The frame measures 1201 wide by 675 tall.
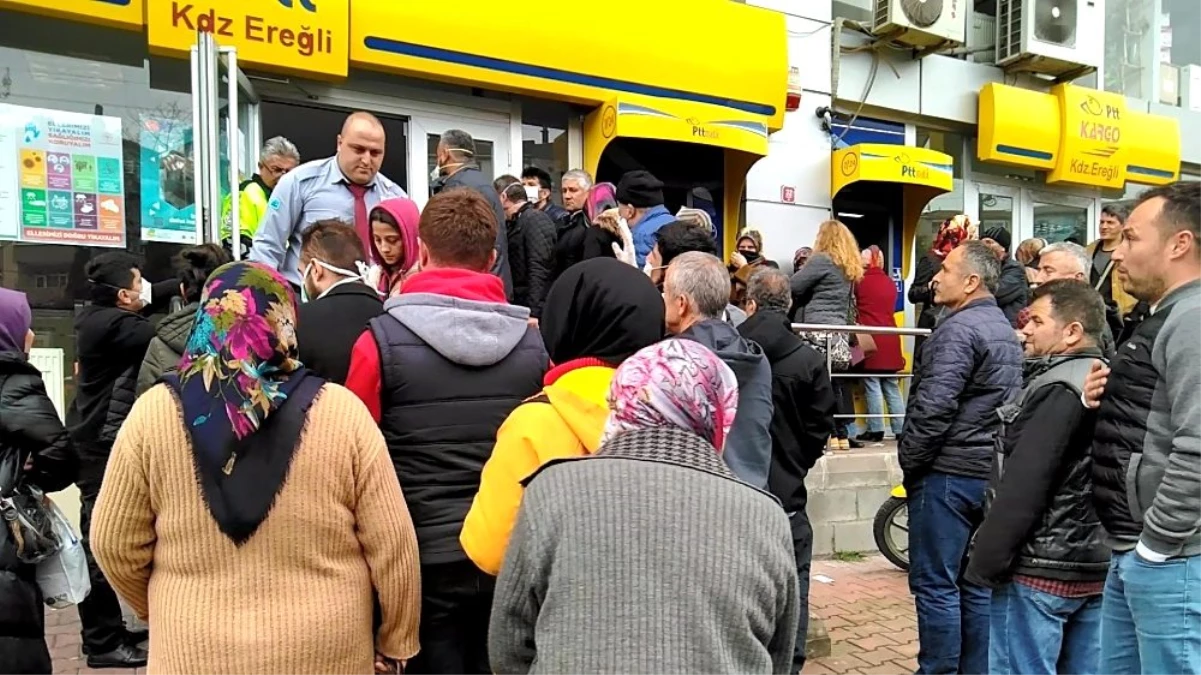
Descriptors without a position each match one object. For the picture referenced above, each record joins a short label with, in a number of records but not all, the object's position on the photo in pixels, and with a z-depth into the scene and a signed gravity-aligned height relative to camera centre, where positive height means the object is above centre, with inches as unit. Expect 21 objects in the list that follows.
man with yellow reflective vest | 202.2 +28.1
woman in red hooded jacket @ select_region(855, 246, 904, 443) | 295.6 -20.2
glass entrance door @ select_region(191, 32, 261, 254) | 176.7 +34.2
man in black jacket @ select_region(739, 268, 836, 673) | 150.9 -20.6
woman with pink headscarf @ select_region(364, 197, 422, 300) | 121.6 +8.1
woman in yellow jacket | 81.7 -8.8
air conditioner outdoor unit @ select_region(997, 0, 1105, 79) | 414.6 +128.9
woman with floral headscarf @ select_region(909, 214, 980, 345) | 272.8 +12.4
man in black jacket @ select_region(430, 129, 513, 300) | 176.7 +27.9
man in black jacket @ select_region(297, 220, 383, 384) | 98.7 -0.3
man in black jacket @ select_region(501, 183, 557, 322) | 210.4 +11.4
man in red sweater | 92.0 -13.1
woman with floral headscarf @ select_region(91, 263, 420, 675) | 76.5 -18.6
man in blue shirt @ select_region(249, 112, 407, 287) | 147.1 +17.8
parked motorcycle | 247.6 -68.4
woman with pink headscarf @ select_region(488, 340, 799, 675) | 61.6 -19.1
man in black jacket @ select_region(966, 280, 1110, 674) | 116.3 -31.3
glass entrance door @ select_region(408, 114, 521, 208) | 297.0 +53.8
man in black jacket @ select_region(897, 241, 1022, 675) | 156.6 -27.5
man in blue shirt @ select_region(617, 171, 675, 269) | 211.9 +23.2
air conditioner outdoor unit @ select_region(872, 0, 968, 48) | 371.9 +122.1
